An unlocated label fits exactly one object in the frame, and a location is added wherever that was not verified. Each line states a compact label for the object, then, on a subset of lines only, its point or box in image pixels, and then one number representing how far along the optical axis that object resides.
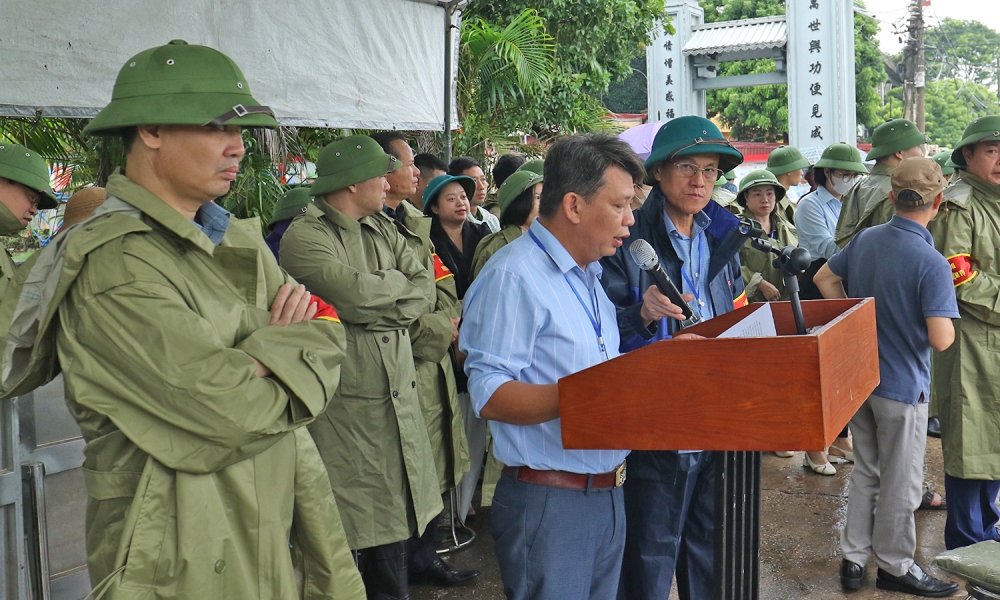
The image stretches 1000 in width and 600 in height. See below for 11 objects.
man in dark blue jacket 2.86
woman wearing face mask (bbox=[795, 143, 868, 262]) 5.87
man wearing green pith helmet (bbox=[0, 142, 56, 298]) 3.33
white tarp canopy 3.12
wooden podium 1.67
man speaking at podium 2.18
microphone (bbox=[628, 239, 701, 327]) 2.25
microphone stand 2.08
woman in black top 4.73
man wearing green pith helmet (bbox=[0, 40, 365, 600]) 1.85
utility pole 28.64
